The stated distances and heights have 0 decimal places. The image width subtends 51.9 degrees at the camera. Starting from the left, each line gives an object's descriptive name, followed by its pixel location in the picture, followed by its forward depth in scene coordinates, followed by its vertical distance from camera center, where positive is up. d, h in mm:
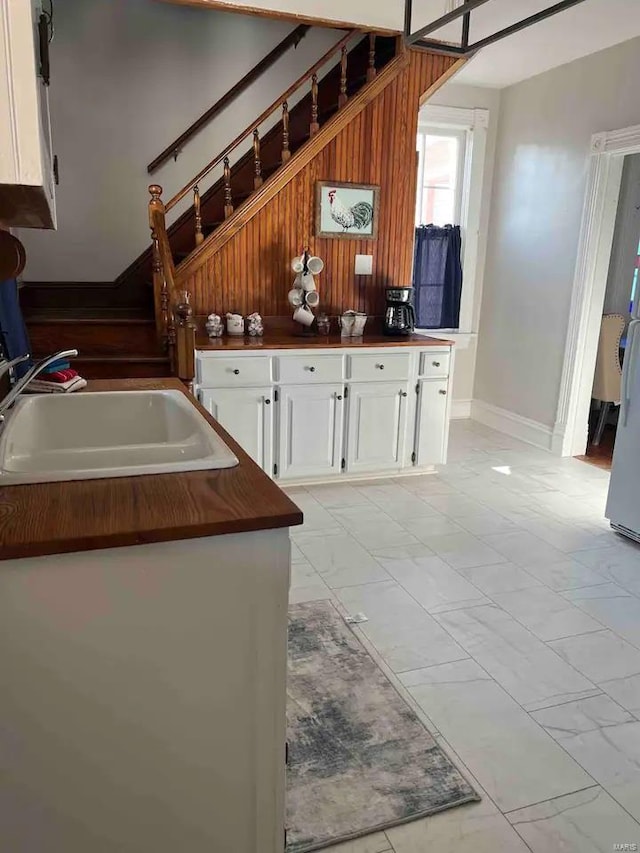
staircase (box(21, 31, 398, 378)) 3820 -145
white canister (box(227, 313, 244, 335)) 4105 -386
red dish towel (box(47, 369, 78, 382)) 2137 -386
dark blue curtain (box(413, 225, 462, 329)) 5441 -66
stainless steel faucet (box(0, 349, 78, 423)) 1497 -285
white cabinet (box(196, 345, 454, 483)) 3797 -845
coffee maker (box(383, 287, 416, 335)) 4352 -298
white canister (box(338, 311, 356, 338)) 4332 -378
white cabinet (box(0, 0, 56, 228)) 945 +221
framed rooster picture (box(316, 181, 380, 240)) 4250 +344
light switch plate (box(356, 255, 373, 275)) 4445 +2
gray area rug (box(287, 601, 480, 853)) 1709 -1383
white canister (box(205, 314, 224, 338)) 4008 -393
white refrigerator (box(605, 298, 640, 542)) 3252 -903
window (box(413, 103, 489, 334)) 5352 +767
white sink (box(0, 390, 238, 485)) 1430 -468
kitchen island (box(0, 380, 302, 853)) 1141 -726
